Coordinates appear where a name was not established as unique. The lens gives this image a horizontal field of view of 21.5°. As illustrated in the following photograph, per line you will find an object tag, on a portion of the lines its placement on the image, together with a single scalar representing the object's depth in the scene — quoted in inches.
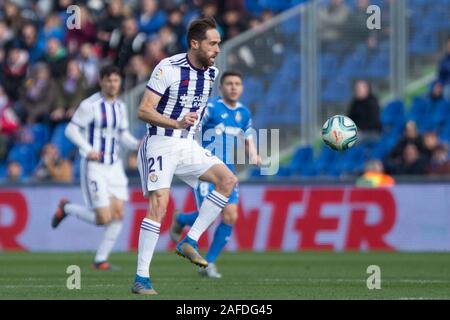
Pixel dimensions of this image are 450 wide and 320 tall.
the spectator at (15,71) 883.4
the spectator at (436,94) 755.4
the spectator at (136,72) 822.5
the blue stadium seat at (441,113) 755.4
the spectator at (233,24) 811.8
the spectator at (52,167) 792.3
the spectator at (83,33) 864.9
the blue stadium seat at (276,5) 823.7
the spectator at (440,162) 735.1
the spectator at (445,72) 763.5
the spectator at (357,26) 758.5
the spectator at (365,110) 750.5
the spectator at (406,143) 741.3
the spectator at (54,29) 896.3
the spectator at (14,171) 813.3
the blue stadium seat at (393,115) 766.5
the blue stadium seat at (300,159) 763.4
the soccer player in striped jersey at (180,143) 409.7
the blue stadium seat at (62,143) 825.5
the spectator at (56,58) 859.4
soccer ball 461.7
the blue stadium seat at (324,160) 770.8
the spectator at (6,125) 854.5
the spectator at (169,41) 815.1
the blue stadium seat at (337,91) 763.4
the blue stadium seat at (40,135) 847.7
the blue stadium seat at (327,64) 761.0
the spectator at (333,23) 759.1
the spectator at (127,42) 833.5
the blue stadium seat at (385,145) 758.5
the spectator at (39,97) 845.2
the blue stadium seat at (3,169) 846.4
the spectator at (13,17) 914.7
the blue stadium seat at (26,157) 847.1
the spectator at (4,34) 904.3
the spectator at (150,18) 851.4
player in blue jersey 527.5
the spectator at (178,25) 824.3
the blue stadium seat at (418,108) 761.6
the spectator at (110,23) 848.3
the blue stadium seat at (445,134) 753.6
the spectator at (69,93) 831.7
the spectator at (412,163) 737.6
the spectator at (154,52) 819.4
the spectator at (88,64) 842.8
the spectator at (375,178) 724.0
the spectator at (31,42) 895.1
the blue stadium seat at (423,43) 759.7
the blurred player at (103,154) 593.9
